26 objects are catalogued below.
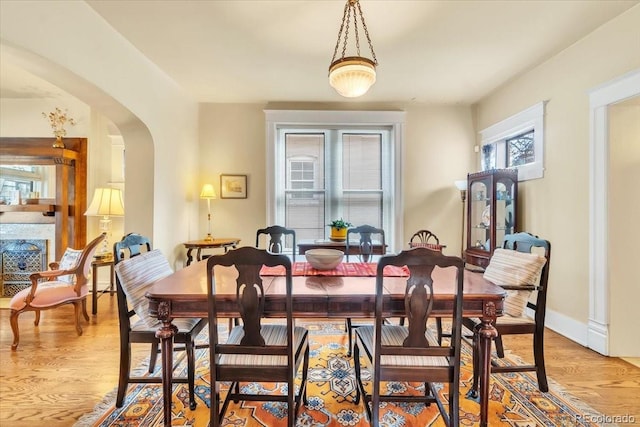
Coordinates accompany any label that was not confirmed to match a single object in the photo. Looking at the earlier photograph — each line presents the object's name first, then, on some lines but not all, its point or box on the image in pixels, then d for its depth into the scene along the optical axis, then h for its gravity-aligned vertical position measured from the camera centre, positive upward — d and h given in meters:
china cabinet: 3.29 +0.09
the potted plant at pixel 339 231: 3.73 -0.20
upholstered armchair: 2.57 -0.72
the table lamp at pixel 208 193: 3.90 +0.29
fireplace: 3.91 -0.64
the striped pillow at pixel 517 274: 1.83 -0.38
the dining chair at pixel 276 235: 2.90 -0.20
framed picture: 4.26 +0.42
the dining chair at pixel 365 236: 3.00 -0.22
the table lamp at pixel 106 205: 3.39 +0.11
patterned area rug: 1.67 -1.19
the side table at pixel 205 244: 3.62 -0.38
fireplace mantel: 3.77 +0.33
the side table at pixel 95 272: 3.22 -0.66
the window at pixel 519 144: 3.09 +0.90
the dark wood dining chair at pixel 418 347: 1.30 -0.64
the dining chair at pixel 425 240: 3.39 -0.35
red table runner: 1.90 -0.38
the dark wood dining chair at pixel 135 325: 1.69 -0.68
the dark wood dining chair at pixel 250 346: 1.32 -0.65
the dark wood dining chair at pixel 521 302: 1.83 -0.56
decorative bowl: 1.98 -0.31
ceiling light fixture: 1.88 +0.95
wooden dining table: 1.46 -0.46
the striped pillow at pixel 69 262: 2.95 -0.50
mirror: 3.88 +0.41
